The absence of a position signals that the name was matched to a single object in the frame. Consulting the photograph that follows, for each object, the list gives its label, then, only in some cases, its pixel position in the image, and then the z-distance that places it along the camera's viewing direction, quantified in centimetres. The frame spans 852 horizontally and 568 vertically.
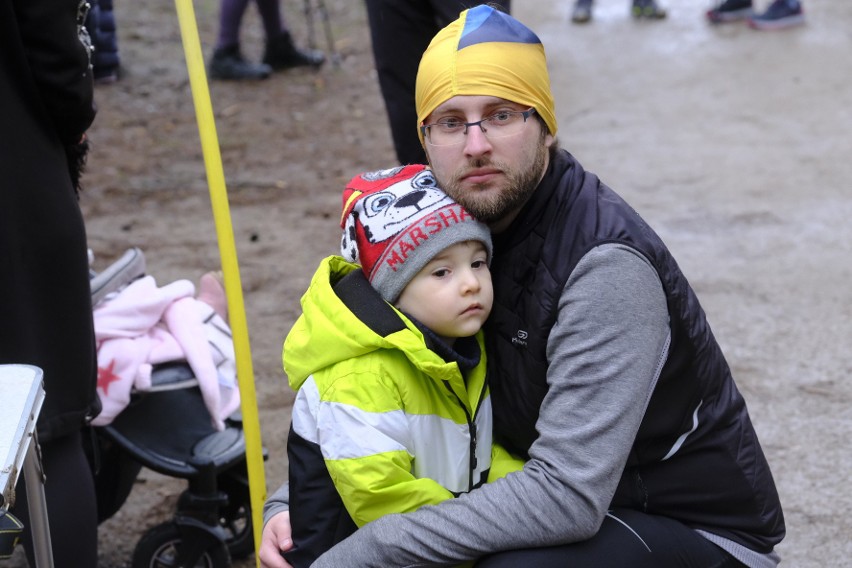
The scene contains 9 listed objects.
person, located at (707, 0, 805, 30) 812
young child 190
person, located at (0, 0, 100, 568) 219
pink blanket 271
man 183
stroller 274
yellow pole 220
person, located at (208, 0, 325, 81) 757
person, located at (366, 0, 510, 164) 361
